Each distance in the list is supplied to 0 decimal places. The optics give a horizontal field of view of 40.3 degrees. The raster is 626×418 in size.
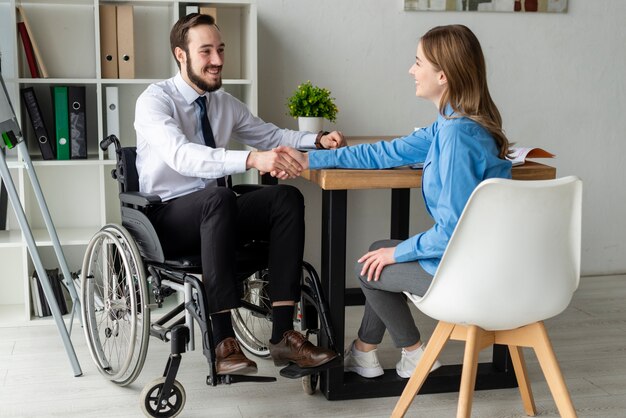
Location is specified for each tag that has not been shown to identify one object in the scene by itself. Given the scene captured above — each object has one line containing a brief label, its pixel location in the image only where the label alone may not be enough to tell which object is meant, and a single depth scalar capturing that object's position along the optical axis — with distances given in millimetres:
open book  2475
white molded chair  1992
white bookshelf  3350
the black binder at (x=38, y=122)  3311
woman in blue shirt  2146
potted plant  3340
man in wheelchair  2434
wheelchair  2406
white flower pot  3336
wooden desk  2410
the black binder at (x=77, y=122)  3340
